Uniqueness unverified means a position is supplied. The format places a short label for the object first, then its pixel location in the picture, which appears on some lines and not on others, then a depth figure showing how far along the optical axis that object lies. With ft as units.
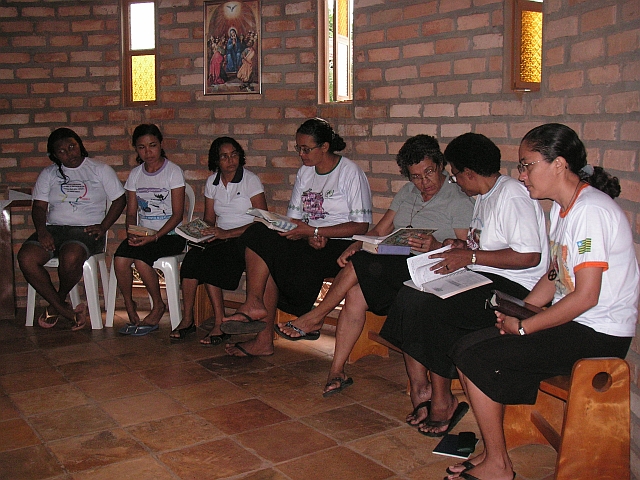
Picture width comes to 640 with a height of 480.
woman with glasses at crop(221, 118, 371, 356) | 12.62
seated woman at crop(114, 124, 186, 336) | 15.23
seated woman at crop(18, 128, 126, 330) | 15.60
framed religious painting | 16.16
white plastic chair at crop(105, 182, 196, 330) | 15.01
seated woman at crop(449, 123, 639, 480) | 7.56
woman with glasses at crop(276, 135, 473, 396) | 11.05
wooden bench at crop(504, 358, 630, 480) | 7.59
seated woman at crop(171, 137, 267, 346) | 14.30
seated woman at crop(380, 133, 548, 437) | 9.44
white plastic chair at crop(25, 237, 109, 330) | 15.51
